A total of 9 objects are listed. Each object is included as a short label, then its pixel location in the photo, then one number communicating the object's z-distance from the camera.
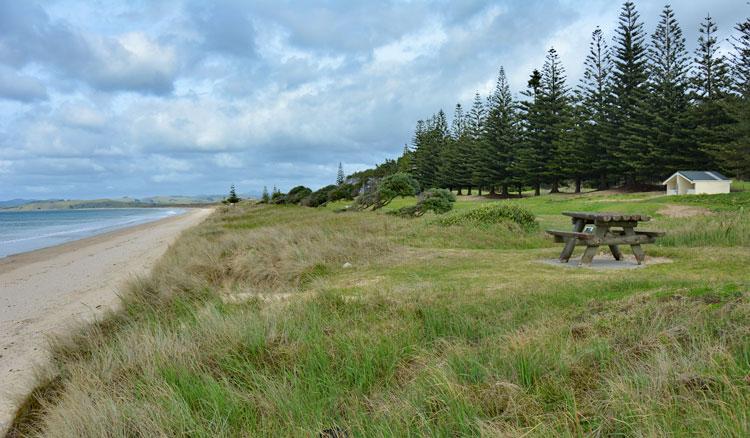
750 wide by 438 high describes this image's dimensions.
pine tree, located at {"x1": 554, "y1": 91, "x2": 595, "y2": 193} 40.41
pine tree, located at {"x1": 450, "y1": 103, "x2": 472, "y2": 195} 55.22
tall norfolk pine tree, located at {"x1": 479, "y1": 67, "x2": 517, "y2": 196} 48.22
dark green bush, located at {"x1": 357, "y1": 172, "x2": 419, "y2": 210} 24.31
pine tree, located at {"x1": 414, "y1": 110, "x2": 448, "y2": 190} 64.94
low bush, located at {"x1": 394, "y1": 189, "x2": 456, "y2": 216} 19.70
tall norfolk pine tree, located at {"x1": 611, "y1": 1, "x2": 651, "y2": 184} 36.06
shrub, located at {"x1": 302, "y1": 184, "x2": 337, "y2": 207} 36.75
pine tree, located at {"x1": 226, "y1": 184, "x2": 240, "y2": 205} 88.31
